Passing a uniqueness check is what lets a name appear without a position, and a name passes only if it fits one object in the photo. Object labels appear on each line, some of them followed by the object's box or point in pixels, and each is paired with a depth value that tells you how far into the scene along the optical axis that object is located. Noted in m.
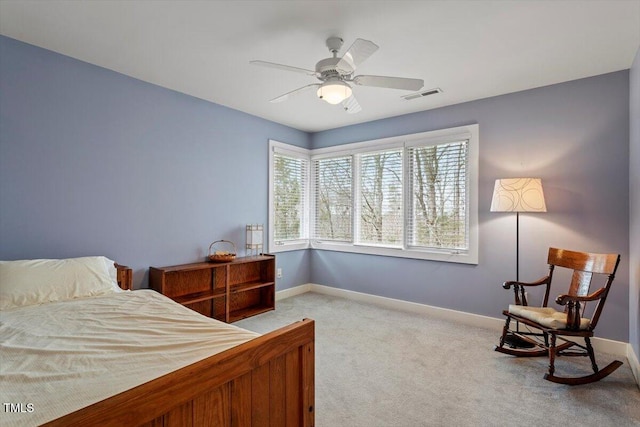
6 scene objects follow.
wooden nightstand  3.37
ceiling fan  2.24
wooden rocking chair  2.37
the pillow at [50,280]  2.13
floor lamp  2.90
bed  0.96
